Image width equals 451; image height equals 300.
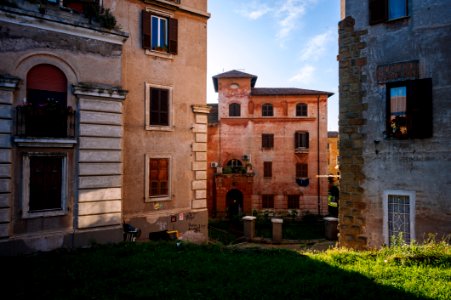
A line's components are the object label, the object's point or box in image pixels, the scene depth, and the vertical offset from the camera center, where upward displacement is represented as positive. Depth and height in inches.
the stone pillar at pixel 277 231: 740.0 -184.5
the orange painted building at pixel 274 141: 1152.2 +70.5
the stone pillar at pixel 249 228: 774.5 -186.4
